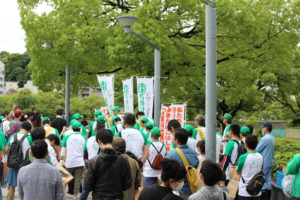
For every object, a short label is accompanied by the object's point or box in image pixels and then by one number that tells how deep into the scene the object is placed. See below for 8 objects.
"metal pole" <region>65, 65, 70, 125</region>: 16.27
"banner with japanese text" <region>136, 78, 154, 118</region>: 12.91
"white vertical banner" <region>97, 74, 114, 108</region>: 13.83
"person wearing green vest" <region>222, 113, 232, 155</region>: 9.07
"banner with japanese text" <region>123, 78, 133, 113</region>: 13.59
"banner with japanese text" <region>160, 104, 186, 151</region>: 10.88
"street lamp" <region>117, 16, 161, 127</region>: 12.15
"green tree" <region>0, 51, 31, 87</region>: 88.31
